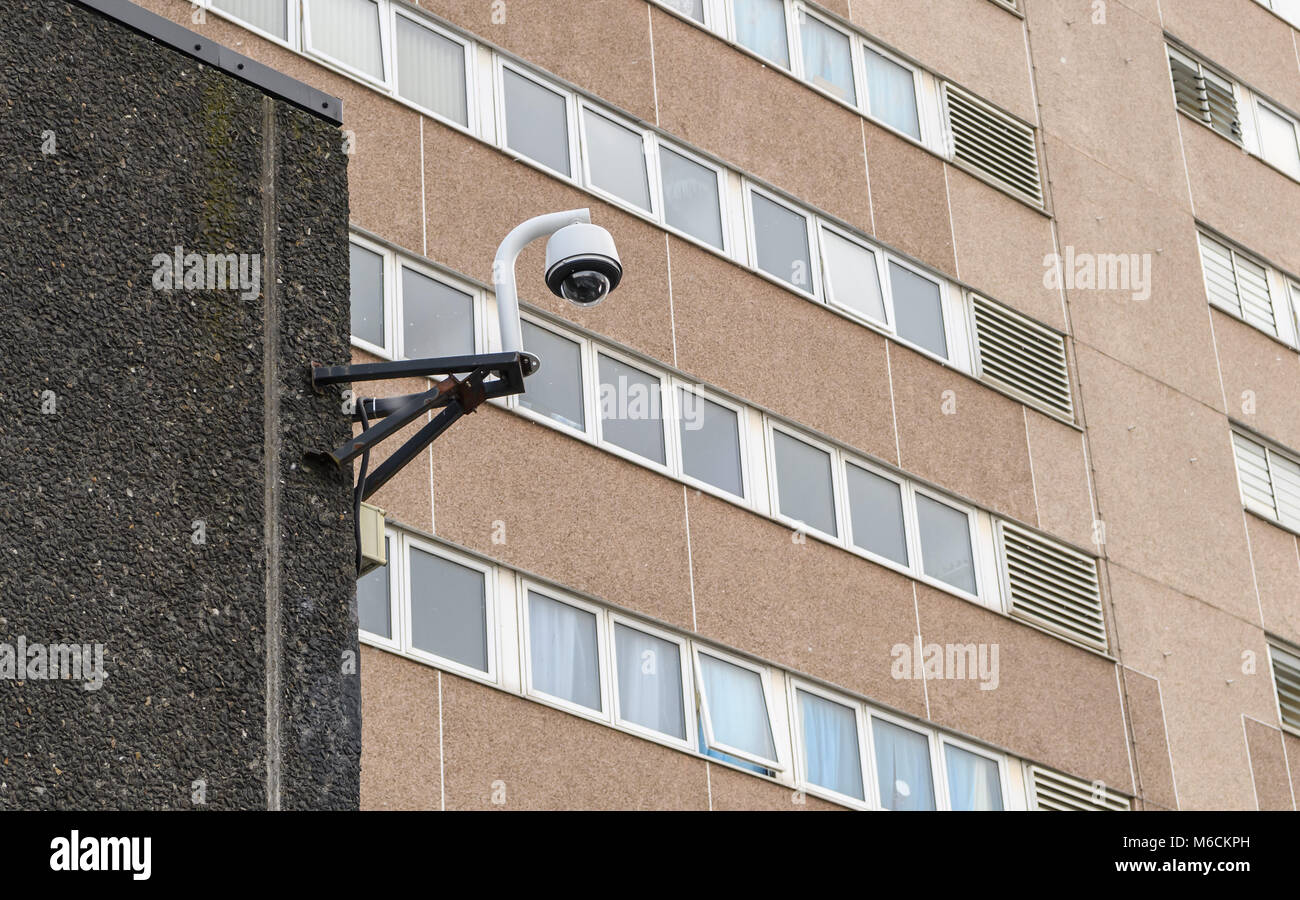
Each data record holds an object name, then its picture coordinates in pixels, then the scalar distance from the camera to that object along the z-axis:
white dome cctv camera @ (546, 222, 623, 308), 16.85
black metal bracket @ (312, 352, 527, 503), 13.98
